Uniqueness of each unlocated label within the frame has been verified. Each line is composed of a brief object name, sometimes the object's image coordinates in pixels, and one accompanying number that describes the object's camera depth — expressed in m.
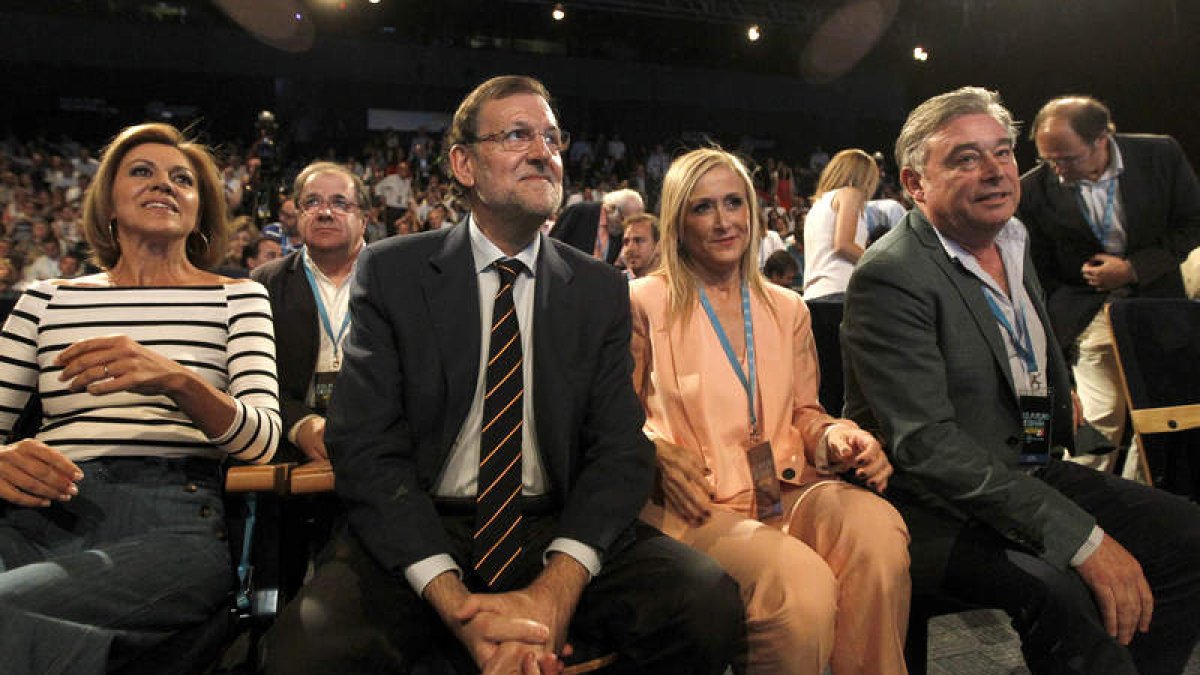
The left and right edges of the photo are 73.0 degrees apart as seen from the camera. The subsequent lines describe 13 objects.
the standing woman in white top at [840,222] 3.65
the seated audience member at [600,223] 3.97
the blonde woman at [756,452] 1.44
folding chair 1.93
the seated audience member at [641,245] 3.91
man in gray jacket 1.48
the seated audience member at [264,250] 4.86
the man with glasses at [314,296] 2.07
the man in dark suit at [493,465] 1.30
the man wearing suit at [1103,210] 2.77
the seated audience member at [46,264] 7.11
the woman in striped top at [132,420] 1.26
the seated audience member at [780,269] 4.50
